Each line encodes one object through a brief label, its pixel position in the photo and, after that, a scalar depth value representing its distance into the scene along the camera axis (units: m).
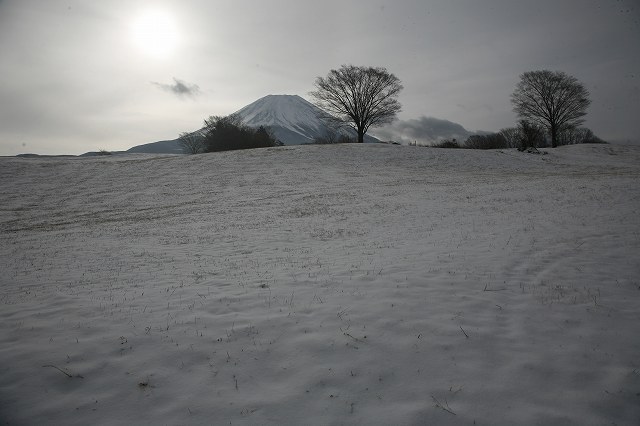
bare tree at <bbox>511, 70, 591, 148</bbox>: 55.22
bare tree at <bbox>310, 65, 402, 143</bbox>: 51.38
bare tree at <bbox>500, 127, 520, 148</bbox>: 83.31
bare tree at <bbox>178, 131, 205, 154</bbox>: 79.70
